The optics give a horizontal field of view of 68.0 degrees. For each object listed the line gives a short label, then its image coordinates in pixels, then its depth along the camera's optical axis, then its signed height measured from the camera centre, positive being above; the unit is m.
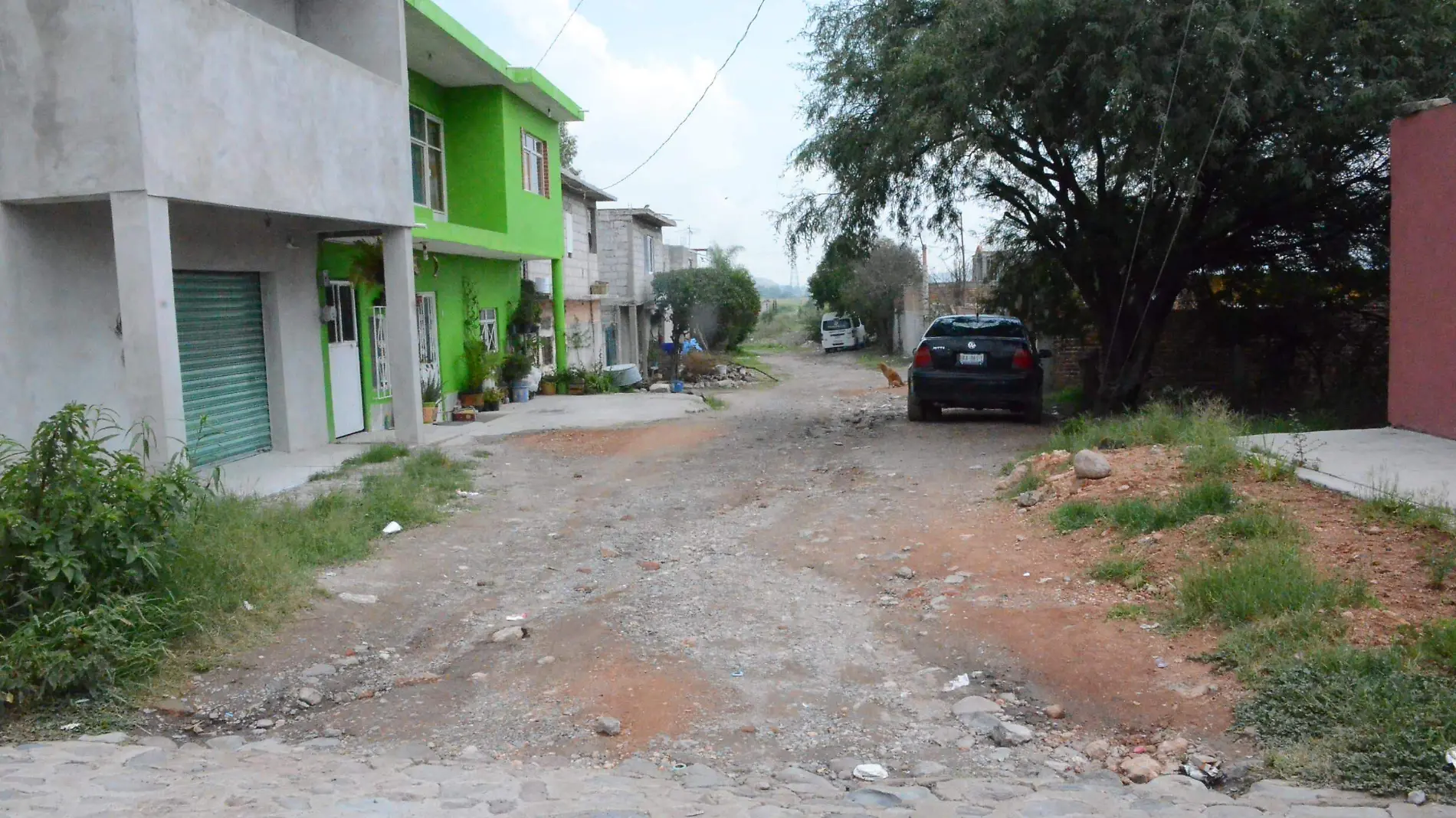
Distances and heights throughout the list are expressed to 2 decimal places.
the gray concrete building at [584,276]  26.84 +1.15
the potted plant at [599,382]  22.72 -1.33
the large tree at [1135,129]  12.03 +2.17
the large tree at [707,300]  35.91 +0.57
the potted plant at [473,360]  18.42 -0.65
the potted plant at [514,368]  20.30 -0.89
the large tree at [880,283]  46.00 +1.26
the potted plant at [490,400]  18.42 -1.33
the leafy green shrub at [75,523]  5.38 -0.99
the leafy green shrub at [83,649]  5.02 -1.54
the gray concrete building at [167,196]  8.39 +1.17
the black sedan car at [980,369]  14.73 -0.80
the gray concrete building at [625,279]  32.75 +1.24
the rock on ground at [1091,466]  8.79 -1.29
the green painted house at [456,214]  14.57 +1.89
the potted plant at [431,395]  16.48 -1.12
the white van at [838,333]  50.56 -0.92
